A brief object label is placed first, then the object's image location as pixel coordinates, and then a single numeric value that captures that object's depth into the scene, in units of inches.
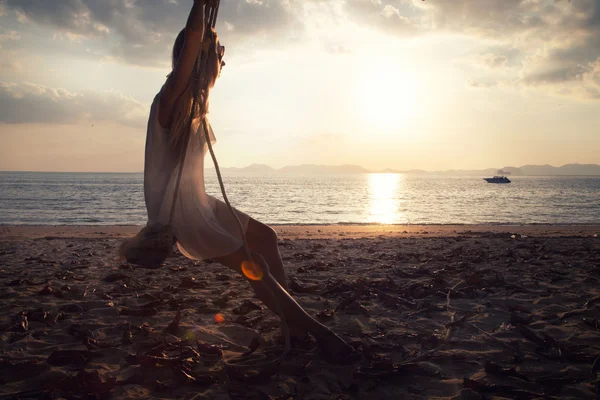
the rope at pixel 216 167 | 113.5
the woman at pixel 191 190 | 114.5
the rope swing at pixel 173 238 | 111.8
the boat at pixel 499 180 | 4594.0
